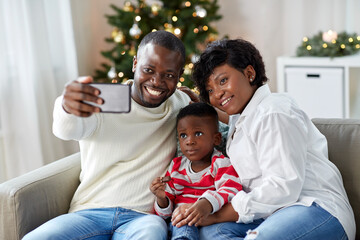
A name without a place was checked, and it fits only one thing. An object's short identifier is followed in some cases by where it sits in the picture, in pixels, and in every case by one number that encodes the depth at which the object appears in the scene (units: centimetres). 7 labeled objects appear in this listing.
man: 167
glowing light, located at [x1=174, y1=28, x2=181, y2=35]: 352
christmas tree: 354
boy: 170
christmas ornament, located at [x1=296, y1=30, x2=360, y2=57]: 350
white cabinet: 344
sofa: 167
